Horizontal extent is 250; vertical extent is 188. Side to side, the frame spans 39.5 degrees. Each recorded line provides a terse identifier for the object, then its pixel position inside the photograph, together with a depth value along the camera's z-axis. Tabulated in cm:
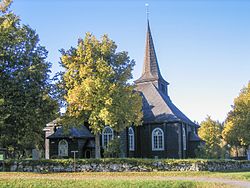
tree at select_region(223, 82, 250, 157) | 4328
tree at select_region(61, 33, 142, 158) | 3025
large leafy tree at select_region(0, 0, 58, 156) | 2895
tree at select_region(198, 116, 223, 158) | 4084
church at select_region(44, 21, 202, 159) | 3850
